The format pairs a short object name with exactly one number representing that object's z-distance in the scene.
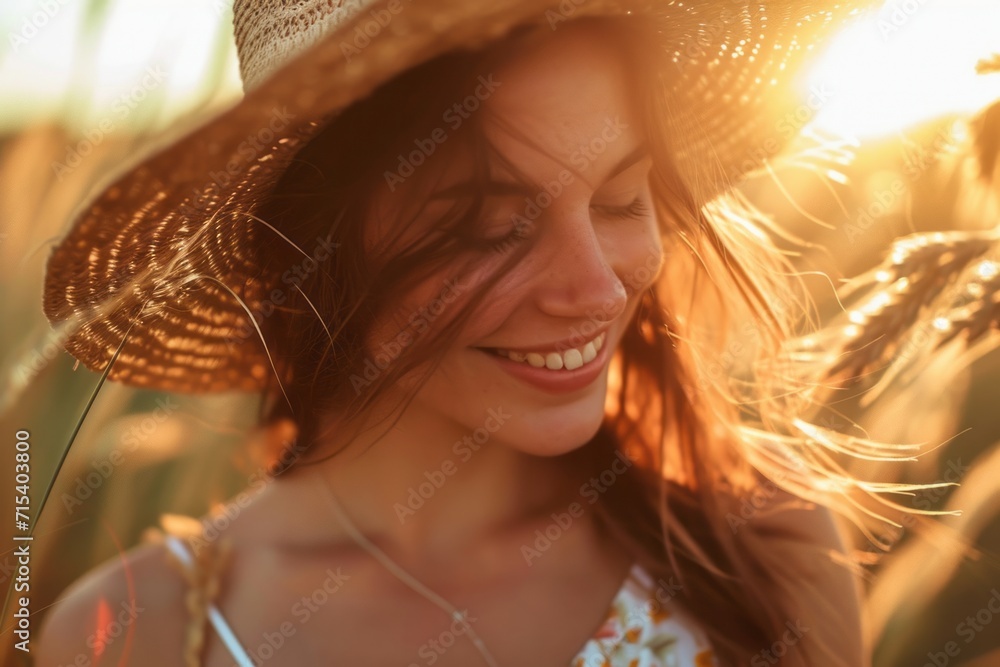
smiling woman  0.82
